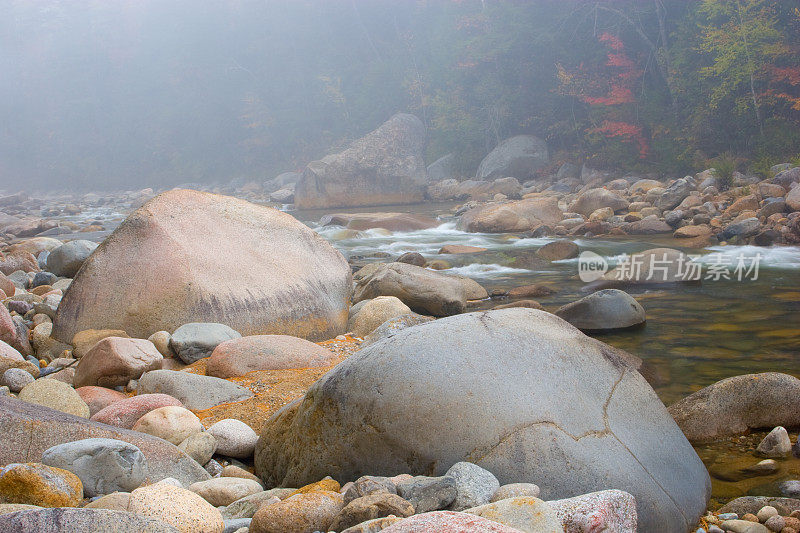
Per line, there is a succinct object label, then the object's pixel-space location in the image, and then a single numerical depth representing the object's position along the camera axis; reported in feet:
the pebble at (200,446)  11.01
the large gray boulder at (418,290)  24.38
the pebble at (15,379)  13.76
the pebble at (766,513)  9.27
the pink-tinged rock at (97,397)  13.35
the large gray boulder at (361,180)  75.56
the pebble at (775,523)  8.96
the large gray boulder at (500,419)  8.84
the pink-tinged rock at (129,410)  12.14
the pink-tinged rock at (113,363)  14.70
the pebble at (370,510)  7.29
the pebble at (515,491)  8.00
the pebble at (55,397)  12.48
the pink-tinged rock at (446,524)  5.75
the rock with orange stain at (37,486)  7.41
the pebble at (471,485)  7.87
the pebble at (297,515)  7.64
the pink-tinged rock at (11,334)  17.08
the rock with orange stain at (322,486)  9.05
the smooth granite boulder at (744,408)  12.97
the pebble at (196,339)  16.39
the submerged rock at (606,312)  21.61
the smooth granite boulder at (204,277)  18.02
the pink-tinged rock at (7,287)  23.74
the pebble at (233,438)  11.63
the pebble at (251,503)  8.79
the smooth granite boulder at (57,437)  9.13
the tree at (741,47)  58.70
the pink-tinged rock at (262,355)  15.60
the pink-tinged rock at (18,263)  30.90
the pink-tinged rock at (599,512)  7.25
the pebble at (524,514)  6.86
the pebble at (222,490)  9.50
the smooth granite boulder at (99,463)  8.77
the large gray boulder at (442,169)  93.40
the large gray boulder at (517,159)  82.43
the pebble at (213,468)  11.06
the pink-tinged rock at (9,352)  15.07
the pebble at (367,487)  7.93
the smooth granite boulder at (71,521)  5.79
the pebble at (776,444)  11.92
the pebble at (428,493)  7.70
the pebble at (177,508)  7.56
